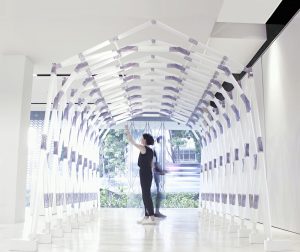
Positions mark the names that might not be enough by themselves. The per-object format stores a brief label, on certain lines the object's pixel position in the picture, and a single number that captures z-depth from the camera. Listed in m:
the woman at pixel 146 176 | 6.35
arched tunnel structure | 4.45
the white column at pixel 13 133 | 7.31
